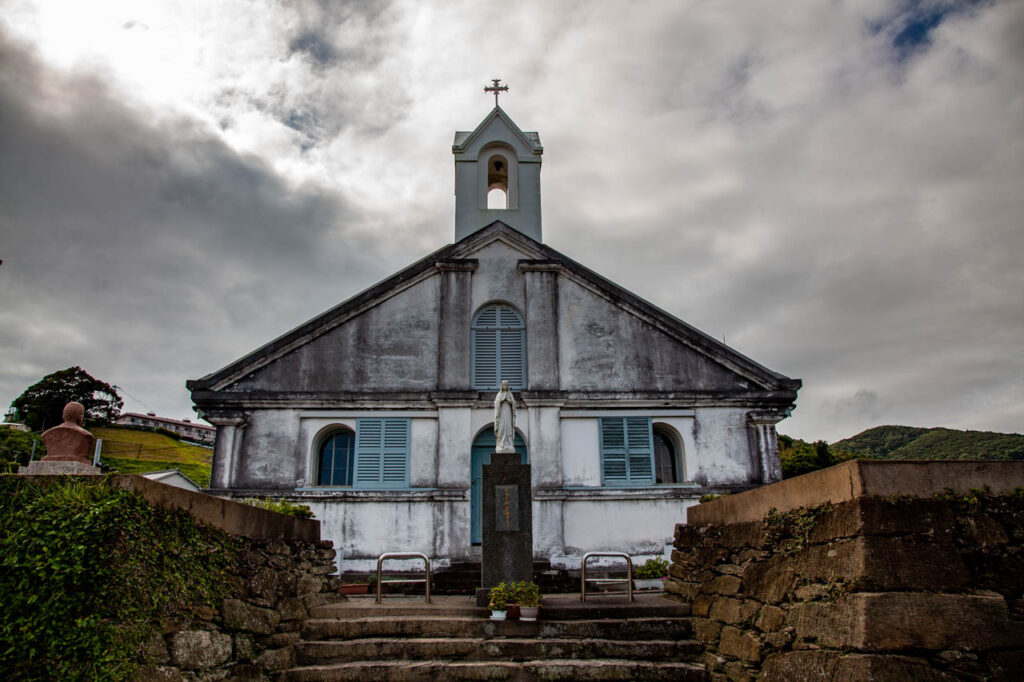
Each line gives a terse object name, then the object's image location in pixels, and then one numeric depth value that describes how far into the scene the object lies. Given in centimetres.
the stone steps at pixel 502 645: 833
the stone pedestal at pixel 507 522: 1100
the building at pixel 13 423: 5206
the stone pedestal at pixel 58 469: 623
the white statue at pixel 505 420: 1249
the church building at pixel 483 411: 1611
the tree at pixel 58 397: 5306
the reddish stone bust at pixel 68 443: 667
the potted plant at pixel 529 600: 941
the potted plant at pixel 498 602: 941
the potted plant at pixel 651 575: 1435
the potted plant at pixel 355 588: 1443
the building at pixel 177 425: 7738
